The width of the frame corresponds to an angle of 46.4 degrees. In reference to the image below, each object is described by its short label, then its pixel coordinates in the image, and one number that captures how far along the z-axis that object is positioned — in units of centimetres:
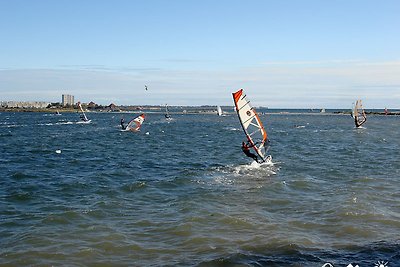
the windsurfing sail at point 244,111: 2654
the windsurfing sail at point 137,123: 6725
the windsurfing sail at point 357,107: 7060
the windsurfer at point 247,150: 2683
